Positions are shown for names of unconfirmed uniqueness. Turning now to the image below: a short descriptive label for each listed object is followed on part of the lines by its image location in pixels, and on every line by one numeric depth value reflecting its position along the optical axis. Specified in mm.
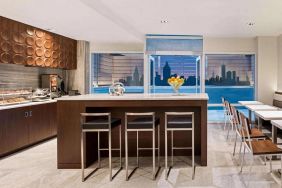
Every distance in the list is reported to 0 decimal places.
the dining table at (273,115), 4061
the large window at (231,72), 8555
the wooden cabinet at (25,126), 4691
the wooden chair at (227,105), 5116
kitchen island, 4082
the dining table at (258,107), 5297
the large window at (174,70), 8414
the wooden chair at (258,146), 3264
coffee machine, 6590
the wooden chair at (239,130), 3826
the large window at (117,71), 8406
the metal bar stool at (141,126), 3699
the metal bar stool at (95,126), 3675
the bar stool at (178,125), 3746
